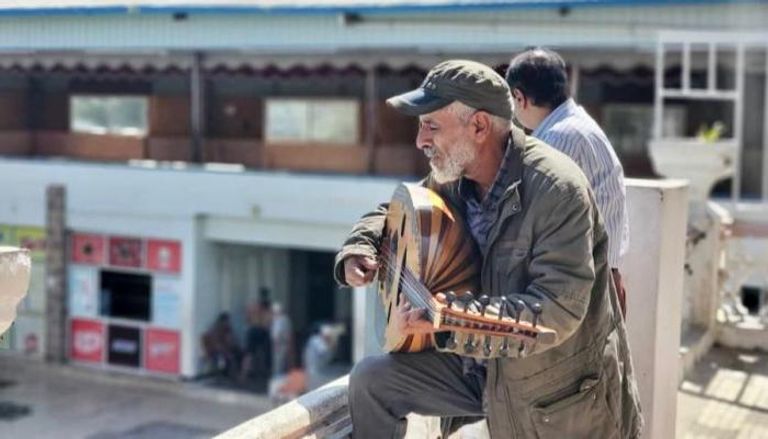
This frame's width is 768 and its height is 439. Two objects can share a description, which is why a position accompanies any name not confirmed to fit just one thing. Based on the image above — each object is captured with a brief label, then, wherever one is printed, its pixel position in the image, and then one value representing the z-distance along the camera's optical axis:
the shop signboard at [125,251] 19.33
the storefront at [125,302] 19.03
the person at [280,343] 18.30
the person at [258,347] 18.67
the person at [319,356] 17.66
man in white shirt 3.91
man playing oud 2.83
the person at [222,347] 18.86
